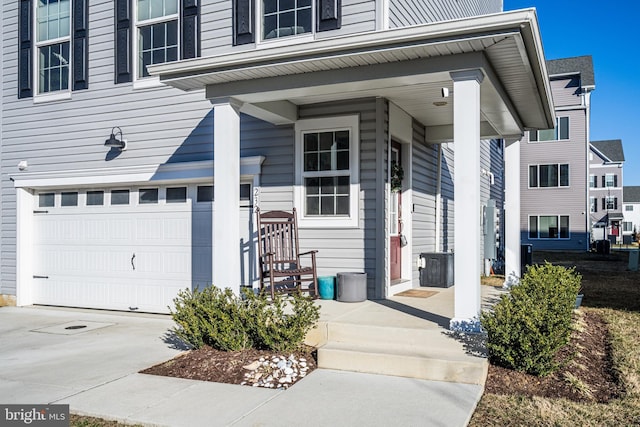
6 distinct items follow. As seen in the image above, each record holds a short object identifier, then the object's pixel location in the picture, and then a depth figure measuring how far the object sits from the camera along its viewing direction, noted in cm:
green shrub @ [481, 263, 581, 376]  424
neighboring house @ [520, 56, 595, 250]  2311
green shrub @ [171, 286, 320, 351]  490
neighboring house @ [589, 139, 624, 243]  3731
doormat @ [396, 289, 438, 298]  698
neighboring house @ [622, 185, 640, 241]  4981
